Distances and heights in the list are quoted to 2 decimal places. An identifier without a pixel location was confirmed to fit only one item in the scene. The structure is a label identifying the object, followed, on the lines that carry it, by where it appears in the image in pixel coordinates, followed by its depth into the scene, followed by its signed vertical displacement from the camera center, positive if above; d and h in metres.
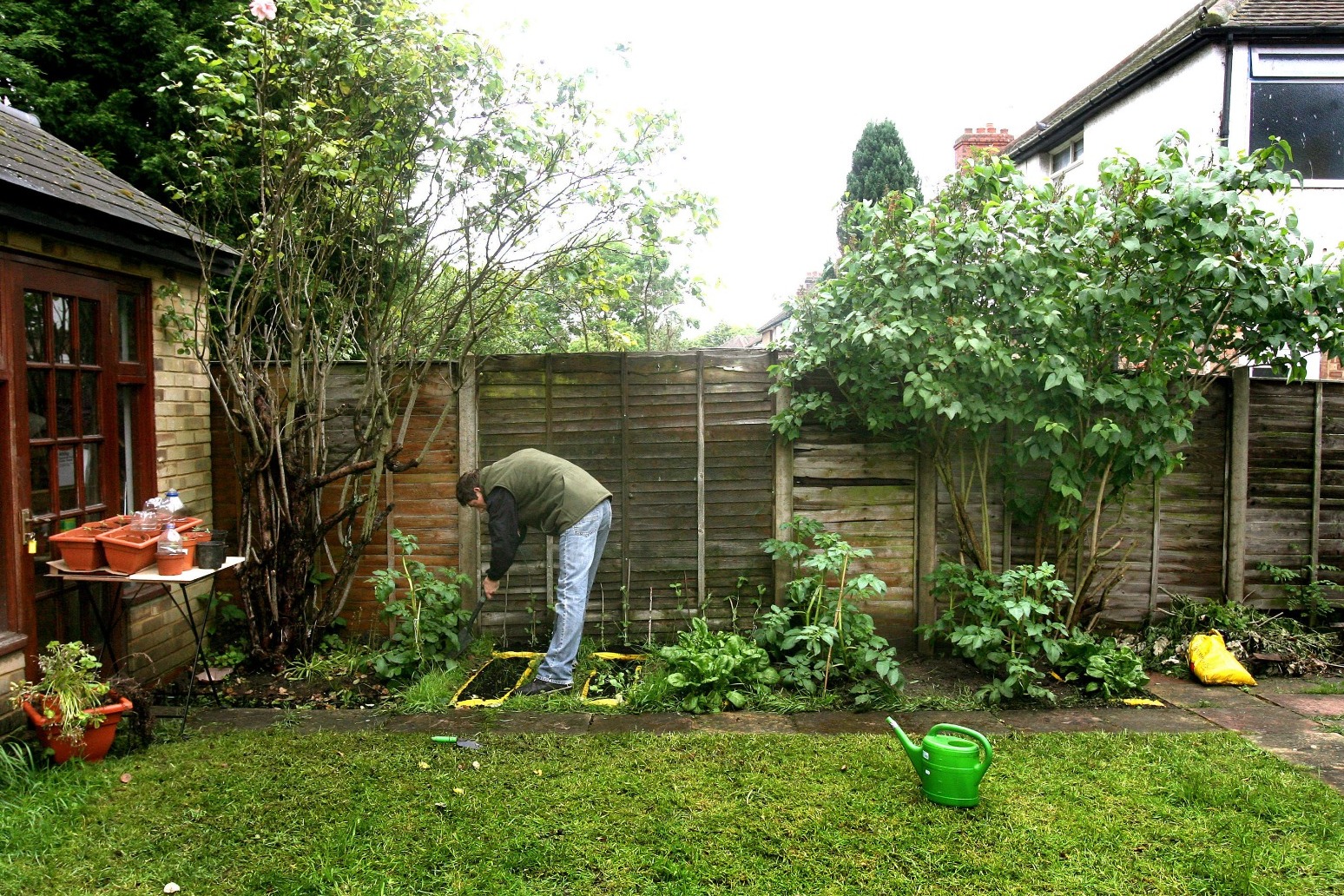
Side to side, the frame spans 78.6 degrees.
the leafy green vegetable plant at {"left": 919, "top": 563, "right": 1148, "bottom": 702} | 4.83 -1.47
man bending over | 5.04 -0.73
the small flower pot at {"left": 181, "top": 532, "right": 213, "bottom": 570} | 4.34 -0.78
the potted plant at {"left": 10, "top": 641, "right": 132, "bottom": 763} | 3.69 -1.41
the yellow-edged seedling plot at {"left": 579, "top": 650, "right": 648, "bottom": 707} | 4.85 -1.76
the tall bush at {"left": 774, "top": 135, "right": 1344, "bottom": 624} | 4.73 +0.56
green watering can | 3.38 -1.52
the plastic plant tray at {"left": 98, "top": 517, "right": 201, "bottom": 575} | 4.05 -0.76
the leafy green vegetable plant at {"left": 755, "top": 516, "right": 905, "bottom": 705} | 4.86 -1.43
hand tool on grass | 4.12 -1.73
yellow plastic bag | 5.23 -1.68
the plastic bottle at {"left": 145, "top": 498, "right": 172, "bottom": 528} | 4.44 -0.61
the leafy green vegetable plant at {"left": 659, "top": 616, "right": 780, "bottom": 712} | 4.78 -1.61
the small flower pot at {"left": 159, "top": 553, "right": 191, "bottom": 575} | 4.21 -0.86
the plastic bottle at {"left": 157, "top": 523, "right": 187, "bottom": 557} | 4.21 -0.75
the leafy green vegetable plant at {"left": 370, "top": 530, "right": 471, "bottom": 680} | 5.14 -1.43
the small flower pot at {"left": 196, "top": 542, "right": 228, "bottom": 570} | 4.41 -0.85
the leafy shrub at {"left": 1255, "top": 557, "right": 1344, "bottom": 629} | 5.83 -1.33
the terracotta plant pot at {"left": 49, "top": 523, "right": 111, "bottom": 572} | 4.00 -0.74
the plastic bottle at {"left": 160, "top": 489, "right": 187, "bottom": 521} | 4.46 -0.58
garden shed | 3.93 +0.06
